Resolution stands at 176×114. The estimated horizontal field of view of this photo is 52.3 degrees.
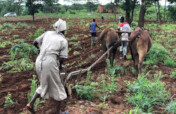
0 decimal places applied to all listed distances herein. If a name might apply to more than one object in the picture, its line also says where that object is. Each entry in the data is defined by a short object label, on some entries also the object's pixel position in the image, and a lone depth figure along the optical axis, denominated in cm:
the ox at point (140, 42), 523
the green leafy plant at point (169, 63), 653
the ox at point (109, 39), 612
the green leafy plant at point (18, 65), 598
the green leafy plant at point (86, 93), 392
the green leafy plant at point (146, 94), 364
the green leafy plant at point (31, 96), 360
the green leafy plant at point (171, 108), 331
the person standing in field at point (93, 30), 1033
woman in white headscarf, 300
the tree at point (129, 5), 1698
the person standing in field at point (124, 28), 679
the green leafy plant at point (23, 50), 733
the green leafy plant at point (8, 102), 370
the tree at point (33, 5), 2188
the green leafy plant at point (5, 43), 907
